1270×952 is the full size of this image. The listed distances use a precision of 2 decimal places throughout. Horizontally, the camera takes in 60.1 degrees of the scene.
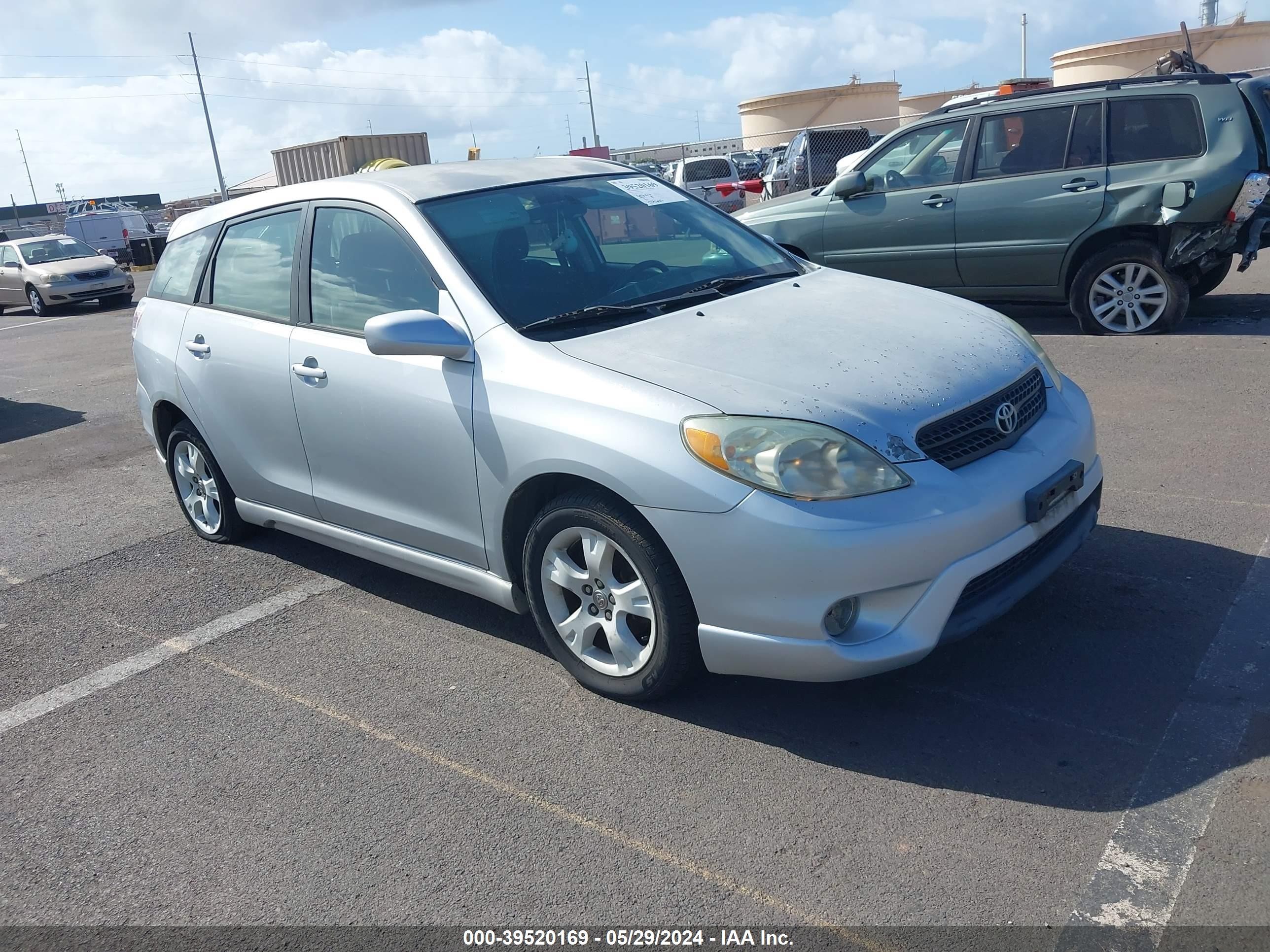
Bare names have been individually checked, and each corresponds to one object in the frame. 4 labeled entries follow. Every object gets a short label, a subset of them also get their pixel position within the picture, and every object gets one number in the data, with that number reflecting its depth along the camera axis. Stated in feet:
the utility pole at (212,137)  160.97
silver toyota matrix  10.34
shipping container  91.45
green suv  26.43
